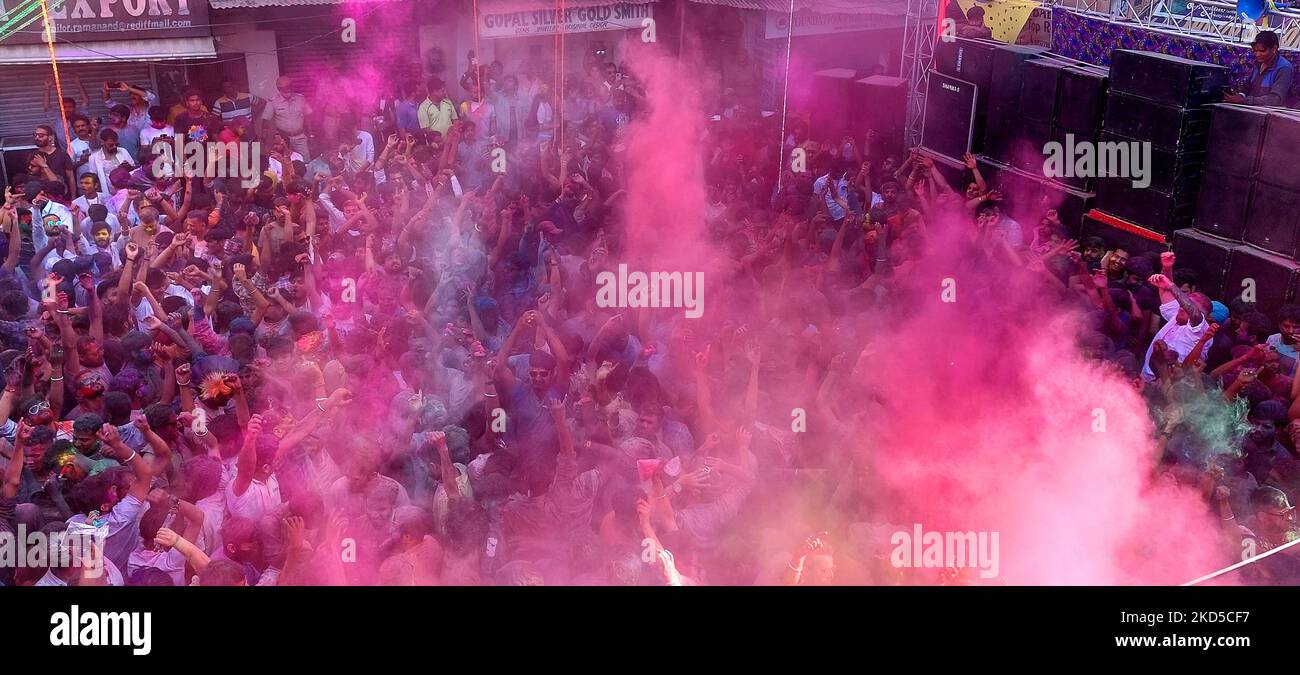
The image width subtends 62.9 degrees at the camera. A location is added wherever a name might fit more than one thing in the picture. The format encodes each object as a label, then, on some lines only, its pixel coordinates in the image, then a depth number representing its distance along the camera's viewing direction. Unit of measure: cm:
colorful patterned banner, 1019
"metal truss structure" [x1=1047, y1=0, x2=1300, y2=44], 1059
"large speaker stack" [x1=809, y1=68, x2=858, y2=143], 1387
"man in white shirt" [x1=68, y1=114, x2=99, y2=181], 972
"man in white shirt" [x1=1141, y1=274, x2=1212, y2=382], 664
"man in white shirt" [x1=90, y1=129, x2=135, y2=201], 937
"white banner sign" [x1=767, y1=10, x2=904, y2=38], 1492
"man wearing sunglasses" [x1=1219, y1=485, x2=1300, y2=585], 497
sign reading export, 1177
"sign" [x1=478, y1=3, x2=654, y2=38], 1468
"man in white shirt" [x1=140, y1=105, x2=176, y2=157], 1021
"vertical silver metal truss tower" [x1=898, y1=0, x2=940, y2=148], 1201
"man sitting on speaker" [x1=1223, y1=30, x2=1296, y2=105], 836
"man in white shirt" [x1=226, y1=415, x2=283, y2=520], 475
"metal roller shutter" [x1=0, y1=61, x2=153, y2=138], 1220
